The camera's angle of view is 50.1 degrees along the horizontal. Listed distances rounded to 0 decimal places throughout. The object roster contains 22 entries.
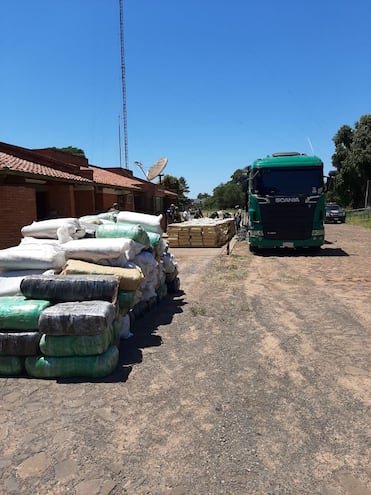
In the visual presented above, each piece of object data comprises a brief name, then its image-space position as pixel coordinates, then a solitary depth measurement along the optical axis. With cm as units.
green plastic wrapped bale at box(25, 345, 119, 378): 383
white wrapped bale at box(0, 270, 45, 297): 471
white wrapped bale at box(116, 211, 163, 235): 754
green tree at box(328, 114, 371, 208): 3978
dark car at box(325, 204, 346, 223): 3434
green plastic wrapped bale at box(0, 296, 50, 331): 393
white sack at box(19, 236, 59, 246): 572
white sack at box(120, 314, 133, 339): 492
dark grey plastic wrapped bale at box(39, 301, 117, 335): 369
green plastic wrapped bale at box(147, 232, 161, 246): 678
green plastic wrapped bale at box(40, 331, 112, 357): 375
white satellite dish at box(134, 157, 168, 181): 3625
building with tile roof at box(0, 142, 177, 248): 1062
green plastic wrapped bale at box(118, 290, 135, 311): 477
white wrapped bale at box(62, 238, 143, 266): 520
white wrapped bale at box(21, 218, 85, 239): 605
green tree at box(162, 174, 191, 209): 4941
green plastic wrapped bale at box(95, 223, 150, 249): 586
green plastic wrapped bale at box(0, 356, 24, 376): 394
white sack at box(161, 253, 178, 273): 753
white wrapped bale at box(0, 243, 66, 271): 501
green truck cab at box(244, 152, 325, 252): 1238
